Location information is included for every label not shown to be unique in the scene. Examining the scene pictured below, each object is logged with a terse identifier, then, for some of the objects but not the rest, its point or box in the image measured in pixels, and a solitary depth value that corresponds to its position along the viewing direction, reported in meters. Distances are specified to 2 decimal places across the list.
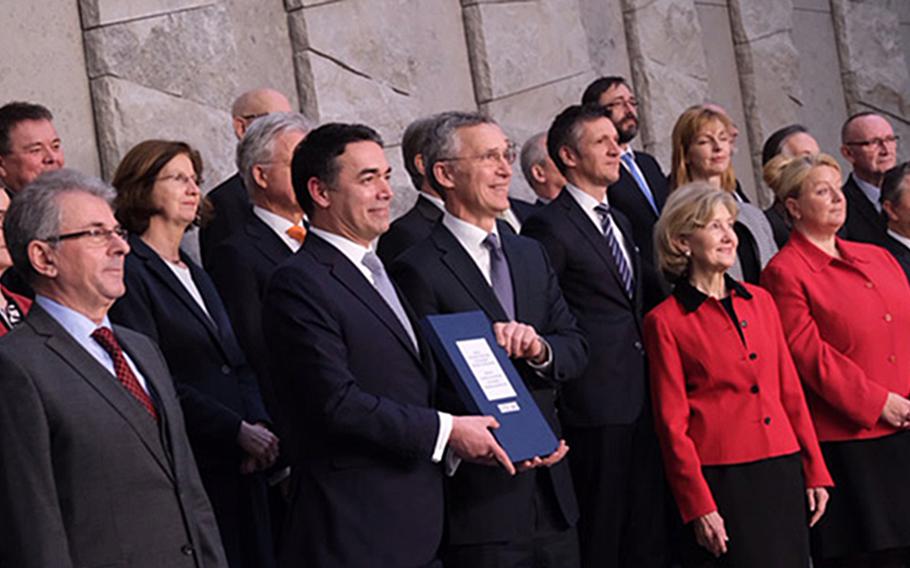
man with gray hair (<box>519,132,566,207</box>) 6.89
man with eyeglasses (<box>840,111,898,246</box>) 7.02
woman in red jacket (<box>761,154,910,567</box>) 5.46
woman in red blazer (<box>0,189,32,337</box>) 4.06
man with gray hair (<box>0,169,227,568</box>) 3.34
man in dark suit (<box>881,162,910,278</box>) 6.27
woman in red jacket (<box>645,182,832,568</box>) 4.98
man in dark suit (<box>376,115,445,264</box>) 5.63
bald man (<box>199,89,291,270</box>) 5.53
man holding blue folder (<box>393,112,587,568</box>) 4.29
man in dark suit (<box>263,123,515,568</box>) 3.89
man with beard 6.27
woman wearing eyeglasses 4.55
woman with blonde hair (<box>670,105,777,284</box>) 6.05
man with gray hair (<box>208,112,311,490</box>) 4.96
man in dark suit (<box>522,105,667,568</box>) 5.29
